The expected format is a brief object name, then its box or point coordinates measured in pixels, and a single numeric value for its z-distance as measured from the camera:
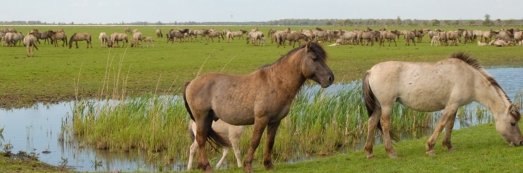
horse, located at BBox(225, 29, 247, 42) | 64.64
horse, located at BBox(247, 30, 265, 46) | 55.90
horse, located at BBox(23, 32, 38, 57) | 40.23
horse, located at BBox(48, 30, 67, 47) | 52.16
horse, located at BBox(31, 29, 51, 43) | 52.88
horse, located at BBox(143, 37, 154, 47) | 54.02
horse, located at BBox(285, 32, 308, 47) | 53.67
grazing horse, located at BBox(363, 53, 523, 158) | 10.66
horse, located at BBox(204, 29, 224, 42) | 65.06
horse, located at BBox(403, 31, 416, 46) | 55.66
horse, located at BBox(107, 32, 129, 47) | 49.38
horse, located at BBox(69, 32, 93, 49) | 48.97
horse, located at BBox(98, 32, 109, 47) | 50.59
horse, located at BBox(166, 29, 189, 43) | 60.94
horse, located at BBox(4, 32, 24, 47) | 48.81
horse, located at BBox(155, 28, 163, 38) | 71.56
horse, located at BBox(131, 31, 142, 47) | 51.82
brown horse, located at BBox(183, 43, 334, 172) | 9.42
